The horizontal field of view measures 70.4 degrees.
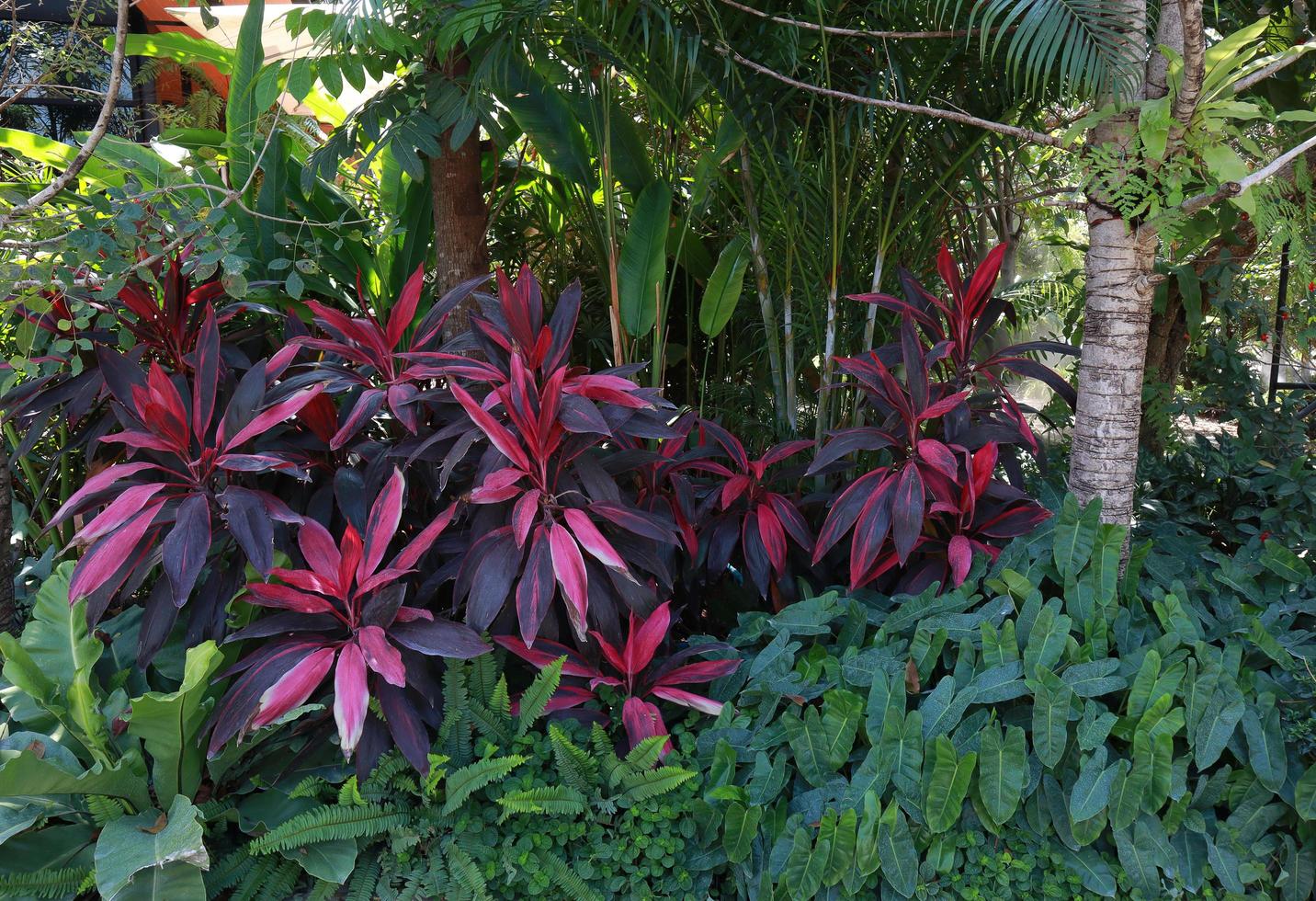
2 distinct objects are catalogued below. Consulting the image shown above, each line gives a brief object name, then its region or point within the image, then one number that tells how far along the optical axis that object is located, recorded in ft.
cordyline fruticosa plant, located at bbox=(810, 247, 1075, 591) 7.18
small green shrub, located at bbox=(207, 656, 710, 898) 5.85
